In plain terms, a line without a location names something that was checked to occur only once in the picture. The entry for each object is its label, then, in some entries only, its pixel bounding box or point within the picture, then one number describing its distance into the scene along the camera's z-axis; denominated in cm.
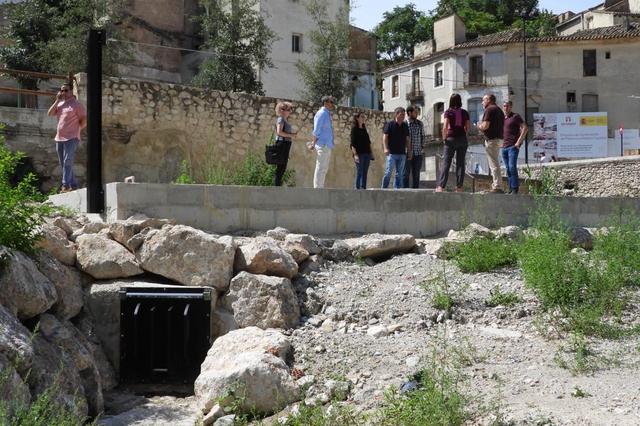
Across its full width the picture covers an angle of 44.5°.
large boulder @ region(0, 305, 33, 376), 561
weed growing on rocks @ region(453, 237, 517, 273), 866
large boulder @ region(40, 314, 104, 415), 654
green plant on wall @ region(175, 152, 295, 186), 1146
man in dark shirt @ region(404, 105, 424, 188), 1250
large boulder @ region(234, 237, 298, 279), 803
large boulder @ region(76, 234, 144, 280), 770
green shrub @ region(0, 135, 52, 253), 661
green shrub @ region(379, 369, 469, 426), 534
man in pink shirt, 1102
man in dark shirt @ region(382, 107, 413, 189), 1198
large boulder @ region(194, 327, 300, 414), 636
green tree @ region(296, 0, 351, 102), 3459
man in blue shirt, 1127
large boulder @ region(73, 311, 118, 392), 728
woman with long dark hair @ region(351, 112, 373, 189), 1210
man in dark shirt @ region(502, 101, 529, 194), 1169
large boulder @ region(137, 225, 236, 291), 778
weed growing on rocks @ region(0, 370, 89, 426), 486
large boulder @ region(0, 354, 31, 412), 522
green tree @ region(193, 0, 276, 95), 3047
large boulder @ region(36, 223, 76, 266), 755
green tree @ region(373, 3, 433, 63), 6262
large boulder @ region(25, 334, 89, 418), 580
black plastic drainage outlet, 747
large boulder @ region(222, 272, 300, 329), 760
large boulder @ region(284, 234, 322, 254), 885
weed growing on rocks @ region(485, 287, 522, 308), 777
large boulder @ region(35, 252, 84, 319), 710
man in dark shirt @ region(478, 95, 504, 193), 1159
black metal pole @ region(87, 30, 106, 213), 936
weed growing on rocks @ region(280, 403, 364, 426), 567
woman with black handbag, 1074
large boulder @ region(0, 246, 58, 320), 629
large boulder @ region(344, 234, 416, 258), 916
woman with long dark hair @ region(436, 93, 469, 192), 1155
